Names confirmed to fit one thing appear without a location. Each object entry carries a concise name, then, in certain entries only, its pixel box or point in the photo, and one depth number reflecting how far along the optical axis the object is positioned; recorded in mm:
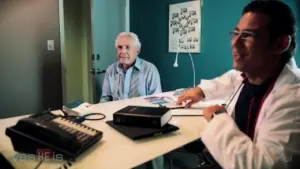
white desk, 815
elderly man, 2258
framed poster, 2680
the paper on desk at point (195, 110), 1418
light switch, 2936
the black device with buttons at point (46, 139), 821
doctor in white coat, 750
